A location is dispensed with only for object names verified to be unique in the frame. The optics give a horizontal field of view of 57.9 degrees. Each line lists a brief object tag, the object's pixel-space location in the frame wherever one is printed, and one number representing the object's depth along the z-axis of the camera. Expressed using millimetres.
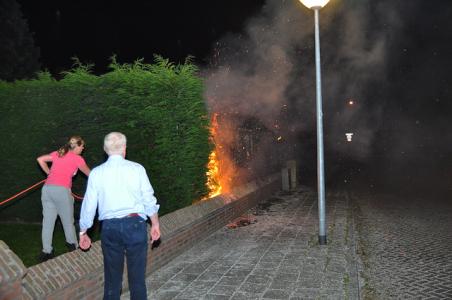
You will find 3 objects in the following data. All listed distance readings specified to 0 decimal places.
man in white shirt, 3812
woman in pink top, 5484
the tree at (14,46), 16219
